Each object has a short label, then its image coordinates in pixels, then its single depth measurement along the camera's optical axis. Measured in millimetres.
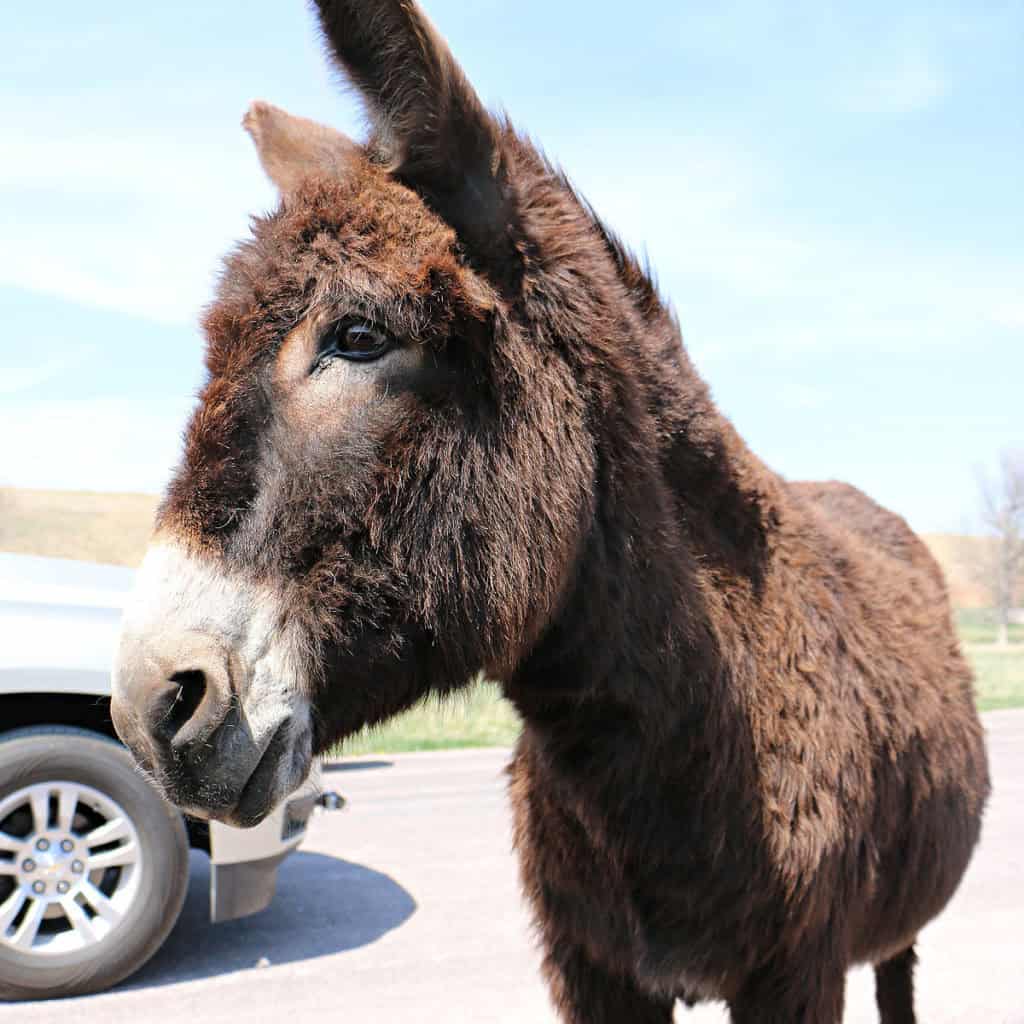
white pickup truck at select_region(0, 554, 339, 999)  4012
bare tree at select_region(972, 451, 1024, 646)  50938
